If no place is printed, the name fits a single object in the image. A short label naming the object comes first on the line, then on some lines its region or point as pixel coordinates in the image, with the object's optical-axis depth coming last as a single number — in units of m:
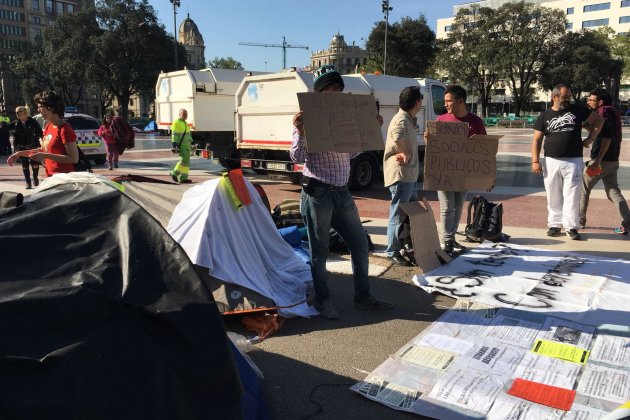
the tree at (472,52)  60.50
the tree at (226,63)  100.59
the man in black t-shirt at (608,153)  7.04
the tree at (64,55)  46.78
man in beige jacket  5.48
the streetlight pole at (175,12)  42.53
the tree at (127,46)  46.22
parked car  16.84
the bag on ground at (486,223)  6.80
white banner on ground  4.48
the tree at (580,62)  57.53
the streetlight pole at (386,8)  40.09
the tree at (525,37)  58.88
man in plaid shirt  4.19
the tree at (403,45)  51.16
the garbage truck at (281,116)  10.84
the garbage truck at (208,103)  14.20
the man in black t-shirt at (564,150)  6.71
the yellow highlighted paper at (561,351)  3.53
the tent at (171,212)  4.27
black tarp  1.70
